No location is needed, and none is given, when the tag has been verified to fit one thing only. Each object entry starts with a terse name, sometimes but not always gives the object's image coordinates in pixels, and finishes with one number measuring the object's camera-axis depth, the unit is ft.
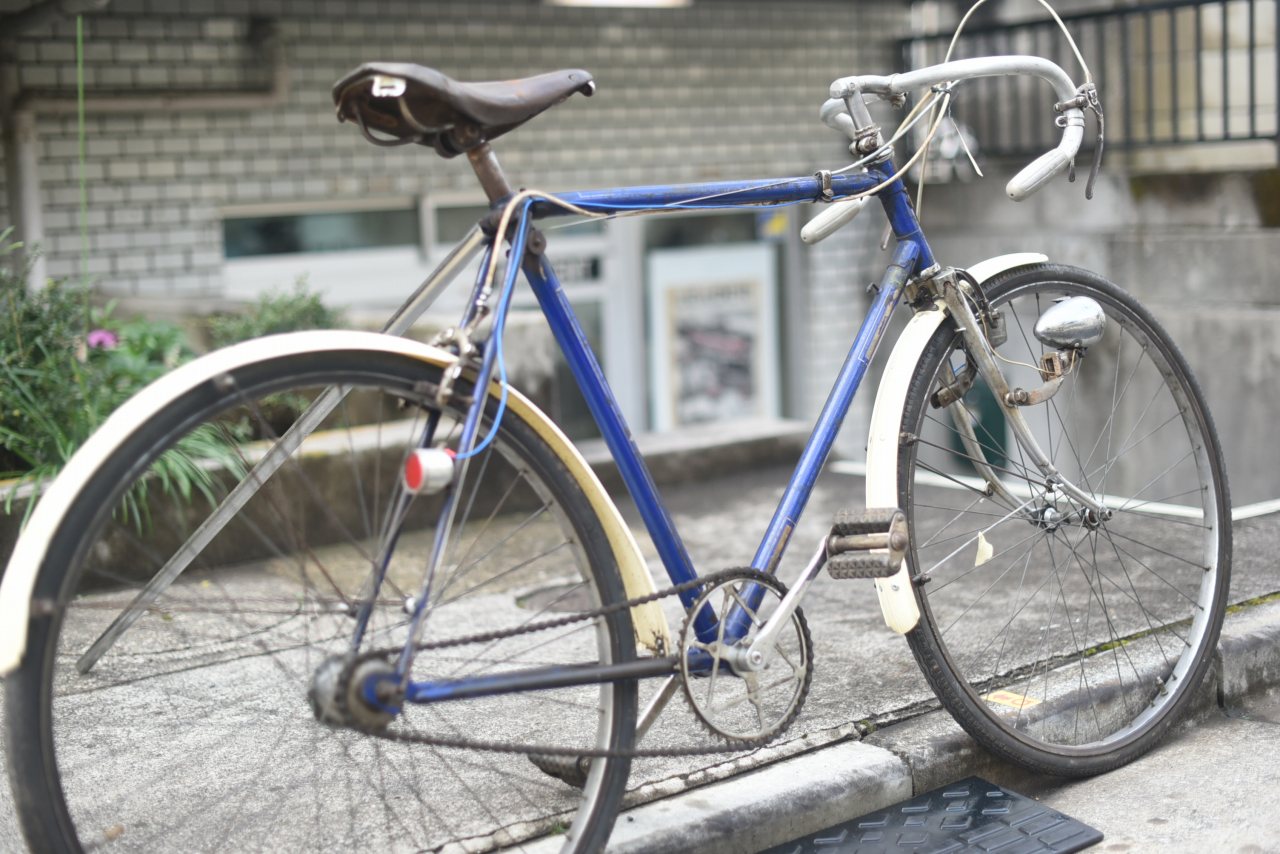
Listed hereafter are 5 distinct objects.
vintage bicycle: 7.47
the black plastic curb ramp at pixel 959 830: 9.49
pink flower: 17.03
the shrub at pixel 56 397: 15.10
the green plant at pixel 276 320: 18.71
